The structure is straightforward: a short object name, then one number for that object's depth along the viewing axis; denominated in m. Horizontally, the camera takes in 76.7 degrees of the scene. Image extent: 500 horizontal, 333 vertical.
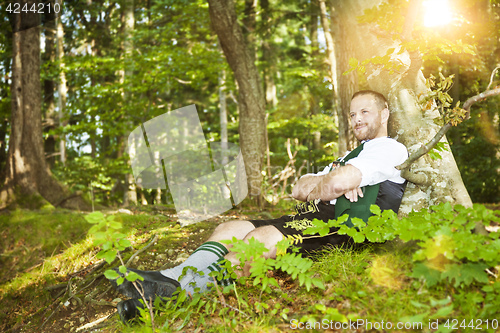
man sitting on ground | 2.38
